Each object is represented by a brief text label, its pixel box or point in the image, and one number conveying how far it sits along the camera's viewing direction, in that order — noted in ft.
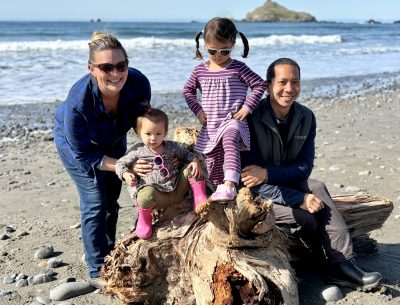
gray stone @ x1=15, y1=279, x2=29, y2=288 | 16.65
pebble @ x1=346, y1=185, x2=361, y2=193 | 24.32
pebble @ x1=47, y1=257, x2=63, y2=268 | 18.06
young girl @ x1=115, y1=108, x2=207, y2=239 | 14.19
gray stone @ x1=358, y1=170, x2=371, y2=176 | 26.76
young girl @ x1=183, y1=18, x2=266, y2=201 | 15.17
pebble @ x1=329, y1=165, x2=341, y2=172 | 27.94
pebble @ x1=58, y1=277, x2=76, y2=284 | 16.84
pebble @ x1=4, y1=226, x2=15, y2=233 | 21.35
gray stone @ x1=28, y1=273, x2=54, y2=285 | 16.88
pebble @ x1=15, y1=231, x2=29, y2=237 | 20.94
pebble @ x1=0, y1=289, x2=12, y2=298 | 16.03
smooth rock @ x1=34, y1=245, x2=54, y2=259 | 18.76
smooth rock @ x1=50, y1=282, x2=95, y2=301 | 15.67
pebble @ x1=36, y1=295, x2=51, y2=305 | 15.49
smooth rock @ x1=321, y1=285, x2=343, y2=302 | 14.66
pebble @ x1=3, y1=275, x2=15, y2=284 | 16.94
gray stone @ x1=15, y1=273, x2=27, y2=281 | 17.07
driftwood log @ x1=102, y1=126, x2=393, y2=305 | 12.96
